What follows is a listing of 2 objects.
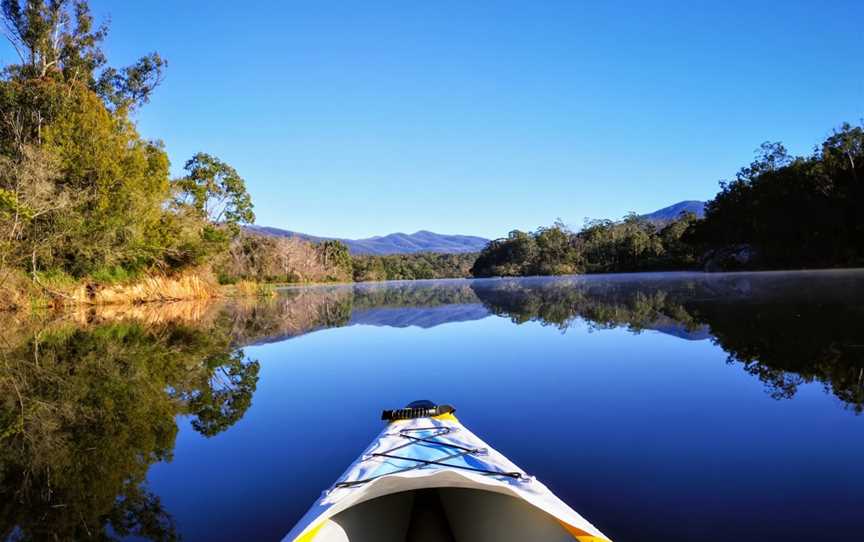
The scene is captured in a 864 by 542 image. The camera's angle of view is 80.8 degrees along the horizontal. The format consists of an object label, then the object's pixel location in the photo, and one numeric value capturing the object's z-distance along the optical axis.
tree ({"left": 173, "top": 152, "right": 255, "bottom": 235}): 29.67
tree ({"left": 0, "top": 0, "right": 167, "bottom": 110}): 20.80
